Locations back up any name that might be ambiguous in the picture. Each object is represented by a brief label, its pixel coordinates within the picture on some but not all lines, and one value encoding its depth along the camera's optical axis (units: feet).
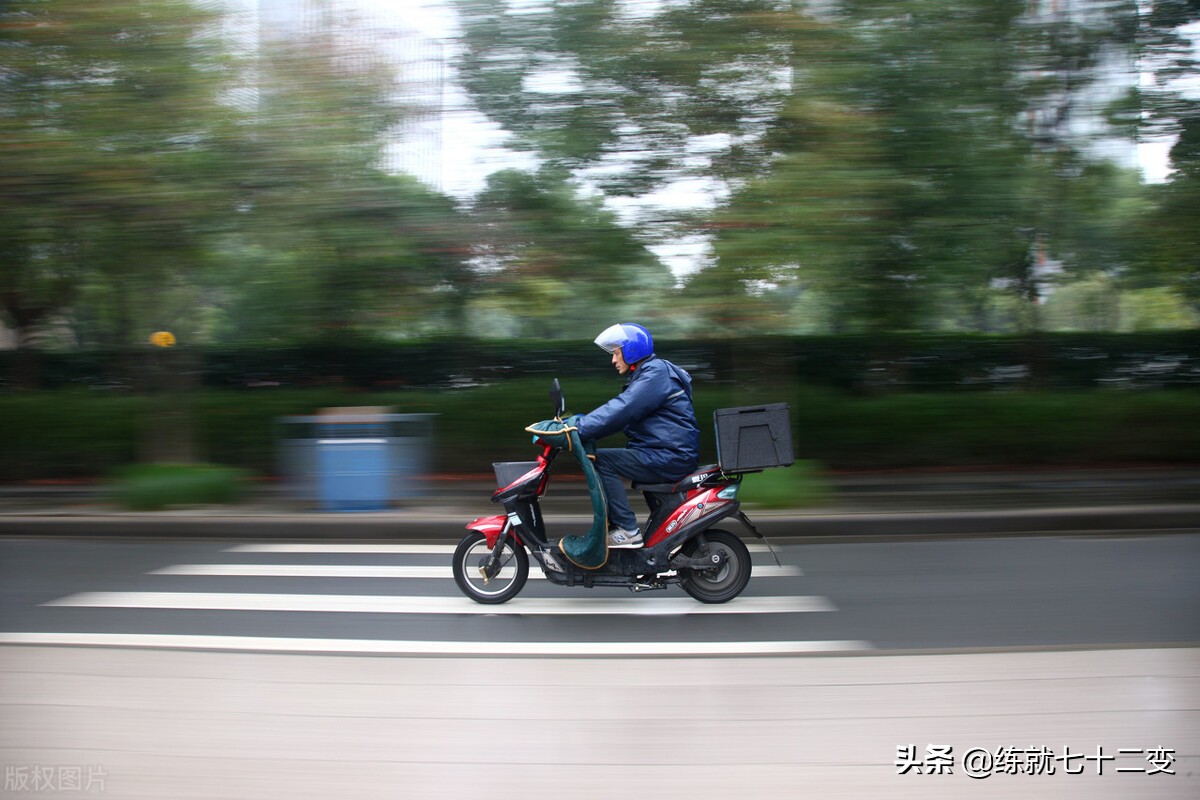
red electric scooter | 20.70
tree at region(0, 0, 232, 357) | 31.73
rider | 20.71
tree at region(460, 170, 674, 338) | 34.47
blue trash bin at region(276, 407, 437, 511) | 33.12
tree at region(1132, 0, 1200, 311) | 36.78
